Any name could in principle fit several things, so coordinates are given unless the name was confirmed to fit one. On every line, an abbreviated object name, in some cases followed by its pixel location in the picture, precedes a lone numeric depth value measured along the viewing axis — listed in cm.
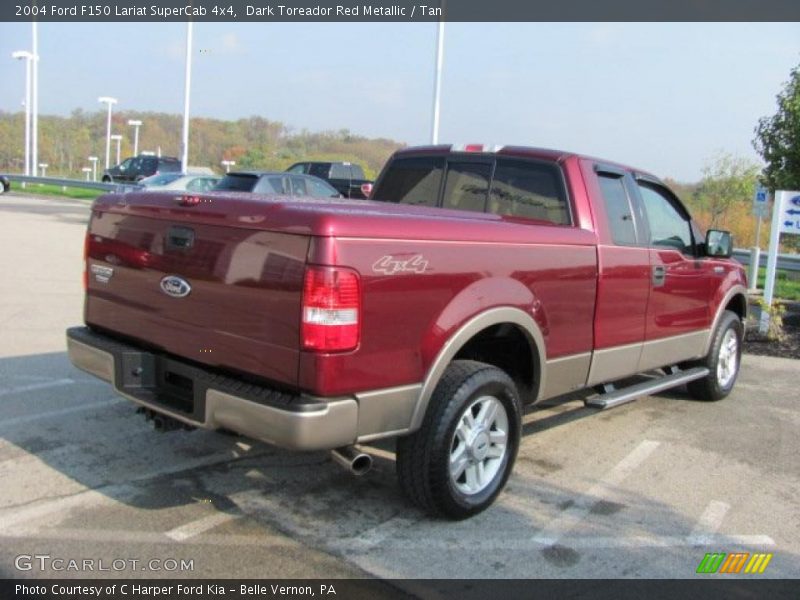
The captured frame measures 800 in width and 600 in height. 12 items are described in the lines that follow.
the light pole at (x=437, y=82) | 2119
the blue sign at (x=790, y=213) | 1002
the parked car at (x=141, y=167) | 3086
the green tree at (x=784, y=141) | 1418
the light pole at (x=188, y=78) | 2907
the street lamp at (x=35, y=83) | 4106
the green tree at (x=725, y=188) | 3578
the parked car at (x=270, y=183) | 1411
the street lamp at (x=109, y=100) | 5114
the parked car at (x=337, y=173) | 2403
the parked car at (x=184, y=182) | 1788
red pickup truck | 304
